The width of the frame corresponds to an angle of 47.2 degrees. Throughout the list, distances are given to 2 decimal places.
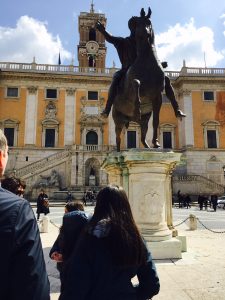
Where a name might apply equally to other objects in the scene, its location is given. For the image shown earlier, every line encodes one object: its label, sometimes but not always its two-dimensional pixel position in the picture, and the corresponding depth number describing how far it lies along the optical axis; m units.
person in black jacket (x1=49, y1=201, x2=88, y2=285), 2.61
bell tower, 36.96
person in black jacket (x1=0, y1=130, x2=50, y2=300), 1.04
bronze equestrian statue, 5.29
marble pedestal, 4.71
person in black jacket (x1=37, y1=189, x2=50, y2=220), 10.98
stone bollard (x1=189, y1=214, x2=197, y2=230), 8.71
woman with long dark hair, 1.53
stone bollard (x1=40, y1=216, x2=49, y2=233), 8.08
